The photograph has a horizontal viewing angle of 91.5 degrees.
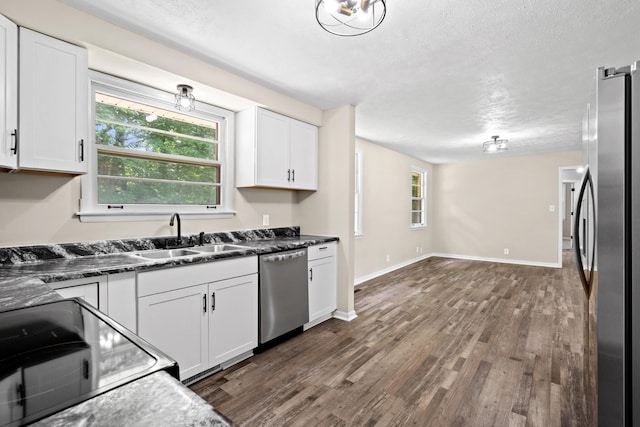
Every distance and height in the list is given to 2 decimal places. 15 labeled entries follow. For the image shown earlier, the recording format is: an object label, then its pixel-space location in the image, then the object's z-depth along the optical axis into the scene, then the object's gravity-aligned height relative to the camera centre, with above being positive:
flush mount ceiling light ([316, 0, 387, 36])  1.51 +1.00
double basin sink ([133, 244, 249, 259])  2.39 -0.33
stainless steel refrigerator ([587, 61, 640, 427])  1.06 -0.13
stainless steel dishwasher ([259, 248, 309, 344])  2.65 -0.75
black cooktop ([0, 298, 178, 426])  0.51 -0.32
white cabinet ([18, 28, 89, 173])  1.69 +0.61
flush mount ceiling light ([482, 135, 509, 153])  4.80 +1.01
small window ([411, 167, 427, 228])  7.06 +0.29
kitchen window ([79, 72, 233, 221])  2.30 +0.46
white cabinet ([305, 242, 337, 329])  3.16 -0.77
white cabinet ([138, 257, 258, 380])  1.94 -0.70
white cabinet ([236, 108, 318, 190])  2.99 +0.60
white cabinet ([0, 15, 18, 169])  1.57 +0.62
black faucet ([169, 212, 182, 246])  2.52 -0.14
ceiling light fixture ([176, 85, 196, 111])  2.48 +0.92
